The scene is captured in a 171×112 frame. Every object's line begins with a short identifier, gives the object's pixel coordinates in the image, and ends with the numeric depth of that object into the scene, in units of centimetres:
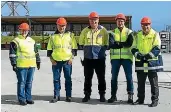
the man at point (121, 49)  819
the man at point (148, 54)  788
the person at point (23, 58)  824
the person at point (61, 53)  845
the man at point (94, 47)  834
